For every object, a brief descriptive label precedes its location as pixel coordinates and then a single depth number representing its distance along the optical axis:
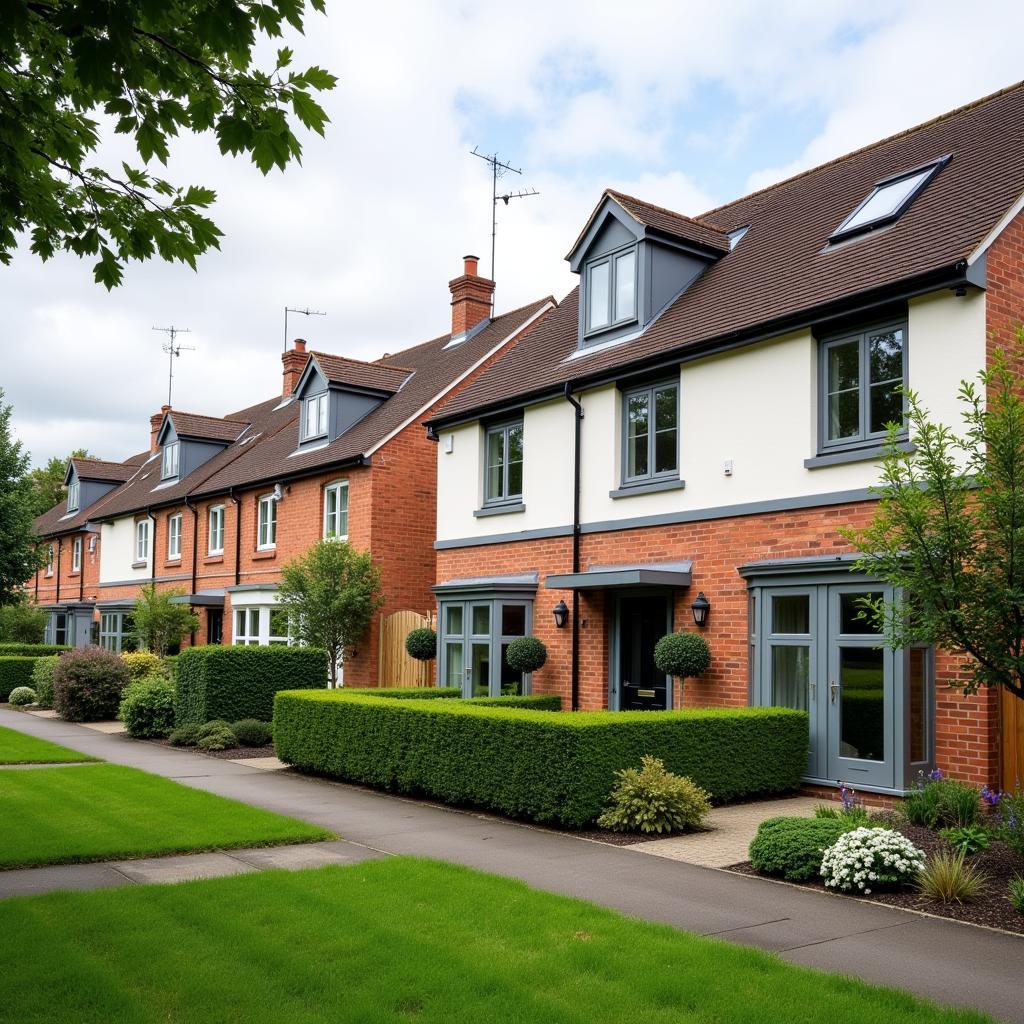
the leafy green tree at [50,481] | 66.12
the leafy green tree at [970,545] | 7.95
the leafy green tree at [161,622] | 27.91
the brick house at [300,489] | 23.89
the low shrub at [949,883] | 7.78
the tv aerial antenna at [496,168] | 26.28
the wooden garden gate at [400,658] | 21.67
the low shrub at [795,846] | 8.56
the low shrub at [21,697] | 26.42
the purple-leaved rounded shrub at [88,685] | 22.73
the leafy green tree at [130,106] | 5.20
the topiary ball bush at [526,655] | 17.00
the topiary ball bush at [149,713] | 19.83
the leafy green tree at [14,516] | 28.00
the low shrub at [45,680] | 25.22
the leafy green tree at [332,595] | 22.27
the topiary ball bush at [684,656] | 13.86
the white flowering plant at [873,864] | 8.12
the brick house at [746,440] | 11.80
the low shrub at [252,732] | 18.27
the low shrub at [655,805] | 10.57
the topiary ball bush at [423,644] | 20.38
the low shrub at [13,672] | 28.83
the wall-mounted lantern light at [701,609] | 14.32
